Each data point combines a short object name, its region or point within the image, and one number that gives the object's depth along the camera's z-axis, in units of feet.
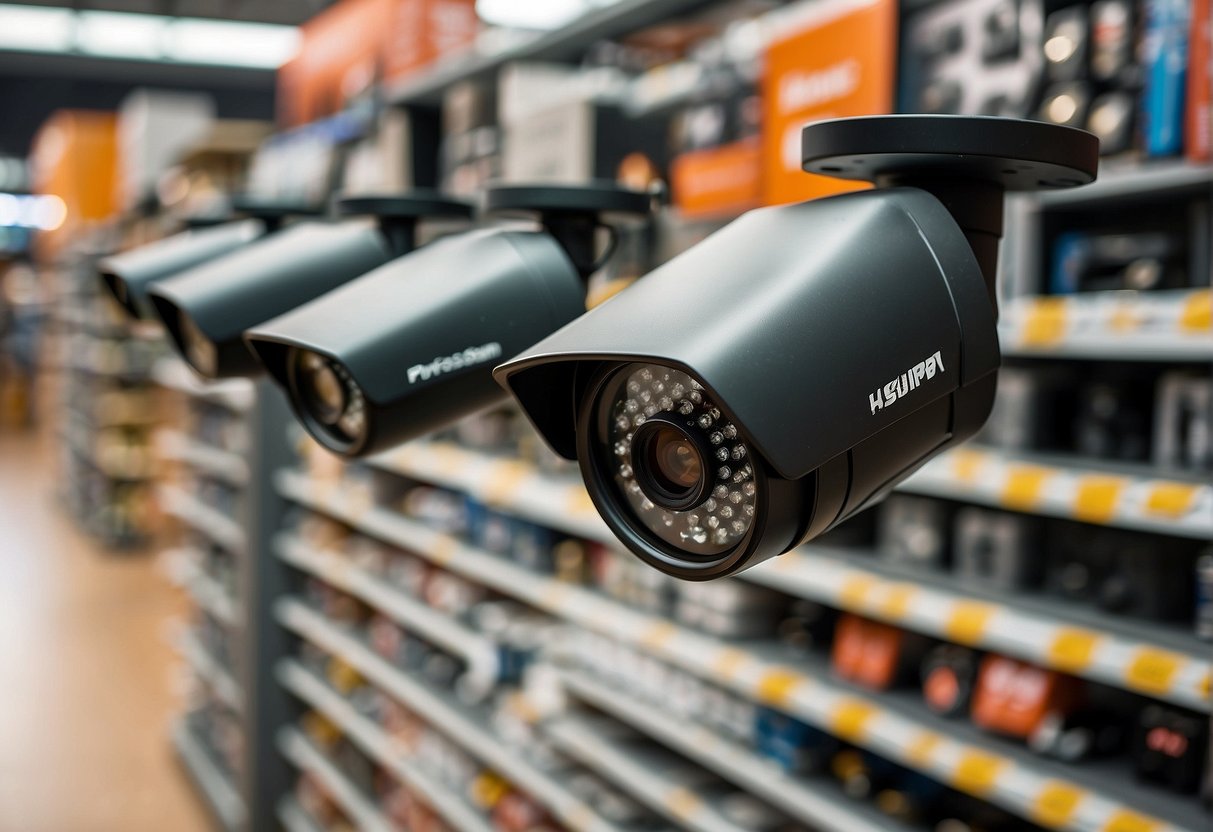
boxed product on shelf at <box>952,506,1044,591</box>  6.20
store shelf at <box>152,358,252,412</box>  13.97
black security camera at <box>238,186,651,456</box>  3.02
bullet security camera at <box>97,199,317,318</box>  4.64
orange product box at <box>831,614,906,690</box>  6.74
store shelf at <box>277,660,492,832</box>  10.10
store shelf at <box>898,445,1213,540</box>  4.95
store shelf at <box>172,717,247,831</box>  13.98
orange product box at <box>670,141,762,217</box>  7.21
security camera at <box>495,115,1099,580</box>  2.09
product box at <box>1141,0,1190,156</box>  5.20
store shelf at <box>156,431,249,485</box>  15.05
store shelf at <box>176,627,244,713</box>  14.16
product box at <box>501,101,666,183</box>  8.11
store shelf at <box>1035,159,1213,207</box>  5.18
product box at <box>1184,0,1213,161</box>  5.05
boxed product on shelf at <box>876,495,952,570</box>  6.70
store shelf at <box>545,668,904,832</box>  6.66
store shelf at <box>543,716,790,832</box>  7.57
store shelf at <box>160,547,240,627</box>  14.71
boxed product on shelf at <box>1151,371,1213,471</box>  5.50
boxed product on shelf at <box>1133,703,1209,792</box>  5.30
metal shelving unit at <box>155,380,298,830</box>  13.10
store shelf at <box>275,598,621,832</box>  8.75
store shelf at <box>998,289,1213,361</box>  4.99
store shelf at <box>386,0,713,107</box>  8.16
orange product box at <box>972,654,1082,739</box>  5.97
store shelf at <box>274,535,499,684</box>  9.93
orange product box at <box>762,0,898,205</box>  6.24
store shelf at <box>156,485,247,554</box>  14.80
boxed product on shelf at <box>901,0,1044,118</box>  6.18
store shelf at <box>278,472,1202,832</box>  5.31
